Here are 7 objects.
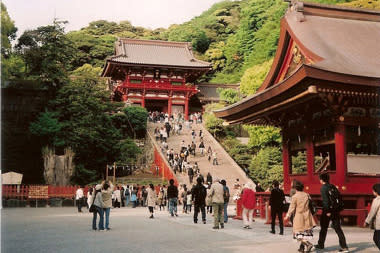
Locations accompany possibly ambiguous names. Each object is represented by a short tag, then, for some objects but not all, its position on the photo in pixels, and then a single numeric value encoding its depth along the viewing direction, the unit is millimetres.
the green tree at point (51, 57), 30125
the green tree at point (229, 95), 43250
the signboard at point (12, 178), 24250
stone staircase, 27519
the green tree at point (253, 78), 36859
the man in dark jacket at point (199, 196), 13461
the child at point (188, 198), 19500
